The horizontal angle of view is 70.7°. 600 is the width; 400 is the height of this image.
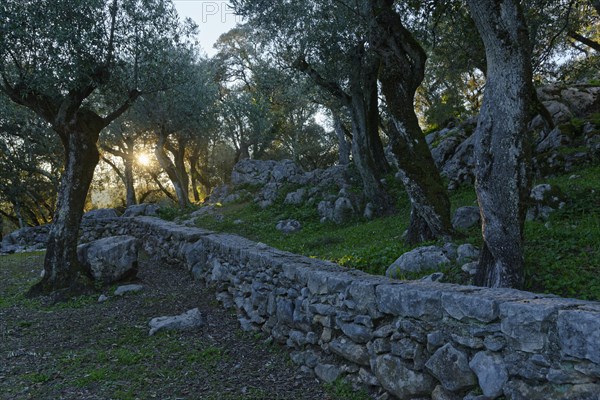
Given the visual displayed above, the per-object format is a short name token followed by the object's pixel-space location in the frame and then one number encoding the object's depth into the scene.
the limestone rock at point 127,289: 11.19
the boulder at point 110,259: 12.02
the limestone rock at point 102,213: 28.45
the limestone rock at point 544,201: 9.33
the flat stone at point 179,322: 8.21
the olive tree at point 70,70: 11.10
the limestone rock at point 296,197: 20.83
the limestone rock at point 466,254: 7.40
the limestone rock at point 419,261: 7.59
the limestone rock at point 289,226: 16.97
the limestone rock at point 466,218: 9.88
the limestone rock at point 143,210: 27.45
